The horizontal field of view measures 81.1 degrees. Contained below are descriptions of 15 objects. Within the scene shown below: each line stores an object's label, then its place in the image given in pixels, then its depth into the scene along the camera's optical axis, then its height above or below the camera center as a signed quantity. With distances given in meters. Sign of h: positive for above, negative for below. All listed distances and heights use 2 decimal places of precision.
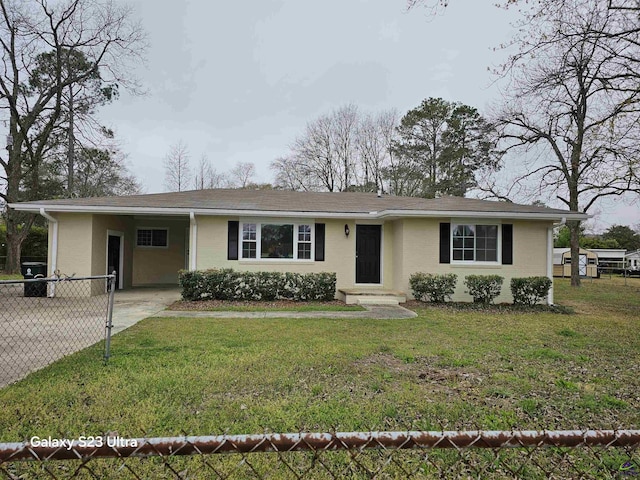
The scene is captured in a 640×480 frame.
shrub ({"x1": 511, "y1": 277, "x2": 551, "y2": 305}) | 11.09 -1.06
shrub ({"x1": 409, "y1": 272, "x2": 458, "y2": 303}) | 11.03 -1.00
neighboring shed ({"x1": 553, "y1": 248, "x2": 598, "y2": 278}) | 24.96 -0.72
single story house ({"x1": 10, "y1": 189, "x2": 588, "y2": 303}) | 11.45 +0.45
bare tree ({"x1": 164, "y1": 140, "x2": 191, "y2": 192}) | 30.70 +6.79
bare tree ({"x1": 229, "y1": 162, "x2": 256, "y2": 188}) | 33.22 +6.87
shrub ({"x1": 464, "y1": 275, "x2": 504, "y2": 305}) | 11.12 -1.01
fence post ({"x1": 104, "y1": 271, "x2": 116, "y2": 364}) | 4.73 -0.99
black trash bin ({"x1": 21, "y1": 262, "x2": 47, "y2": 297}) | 11.37 -0.85
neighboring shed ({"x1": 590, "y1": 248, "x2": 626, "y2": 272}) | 31.77 -0.31
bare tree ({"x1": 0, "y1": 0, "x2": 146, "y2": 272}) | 18.39 +9.81
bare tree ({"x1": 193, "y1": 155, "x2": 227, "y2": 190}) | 32.03 +6.42
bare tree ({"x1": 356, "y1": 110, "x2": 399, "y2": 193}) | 27.84 +8.17
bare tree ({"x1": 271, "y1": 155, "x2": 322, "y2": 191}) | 29.33 +5.95
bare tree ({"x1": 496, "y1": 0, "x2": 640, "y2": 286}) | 6.79 +4.28
